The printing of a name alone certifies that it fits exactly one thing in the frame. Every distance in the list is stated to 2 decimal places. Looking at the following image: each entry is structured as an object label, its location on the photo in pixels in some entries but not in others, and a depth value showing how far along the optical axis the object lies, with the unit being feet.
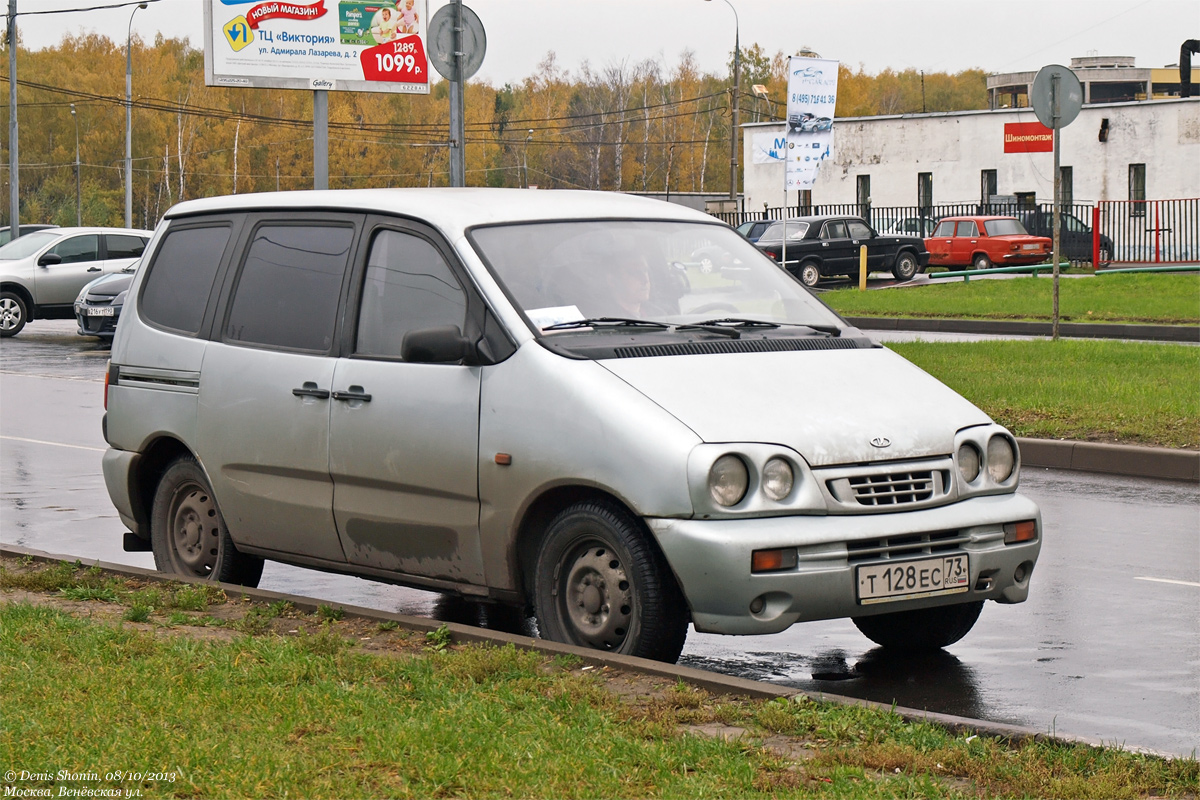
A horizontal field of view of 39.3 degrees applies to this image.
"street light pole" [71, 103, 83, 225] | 316.27
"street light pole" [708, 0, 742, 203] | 182.87
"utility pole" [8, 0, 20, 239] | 139.23
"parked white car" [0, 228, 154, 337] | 94.94
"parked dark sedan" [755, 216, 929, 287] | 134.31
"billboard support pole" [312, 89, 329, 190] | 92.89
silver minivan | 18.15
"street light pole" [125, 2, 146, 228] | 199.22
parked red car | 143.23
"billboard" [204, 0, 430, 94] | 112.06
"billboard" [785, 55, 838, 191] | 105.40
